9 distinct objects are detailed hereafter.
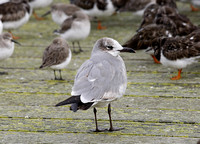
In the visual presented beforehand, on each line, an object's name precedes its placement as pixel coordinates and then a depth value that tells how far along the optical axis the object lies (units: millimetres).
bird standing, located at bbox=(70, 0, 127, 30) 18172
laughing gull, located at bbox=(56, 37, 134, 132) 7336
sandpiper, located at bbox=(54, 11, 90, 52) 14992
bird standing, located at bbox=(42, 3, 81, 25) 17312
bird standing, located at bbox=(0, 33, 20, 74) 13133
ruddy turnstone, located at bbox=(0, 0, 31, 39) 17328
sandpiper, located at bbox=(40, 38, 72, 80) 11932
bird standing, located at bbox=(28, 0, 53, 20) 19906
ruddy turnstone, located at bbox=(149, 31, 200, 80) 11609
